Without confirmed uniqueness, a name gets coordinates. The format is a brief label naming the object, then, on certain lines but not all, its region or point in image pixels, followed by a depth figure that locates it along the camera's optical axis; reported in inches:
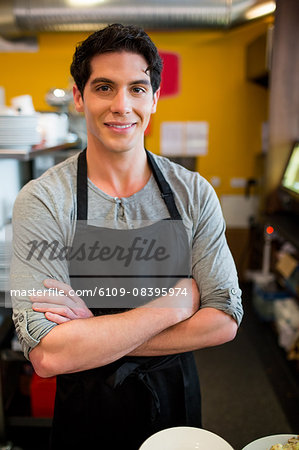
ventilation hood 136.2
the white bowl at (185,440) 32.6
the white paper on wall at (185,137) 175.2
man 37.3
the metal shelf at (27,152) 59.6
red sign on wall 130.1
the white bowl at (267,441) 32.6
